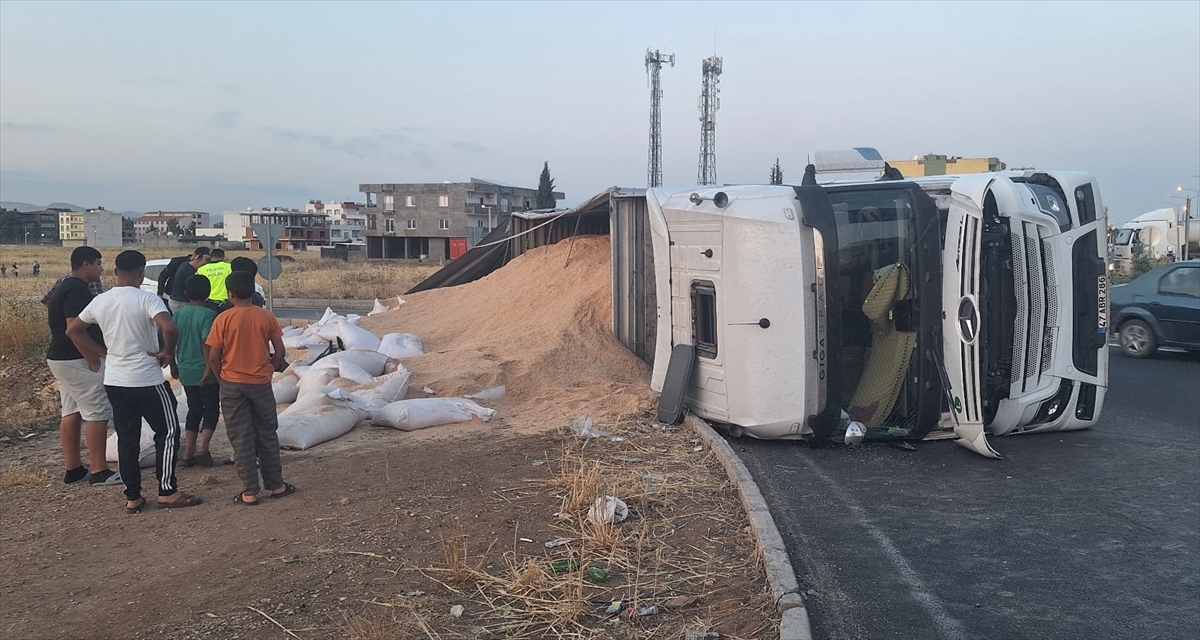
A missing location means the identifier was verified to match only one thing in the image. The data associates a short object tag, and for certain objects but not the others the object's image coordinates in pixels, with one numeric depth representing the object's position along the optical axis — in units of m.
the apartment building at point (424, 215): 82.69
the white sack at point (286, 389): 9.73
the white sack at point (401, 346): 11.84
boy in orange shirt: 6.15
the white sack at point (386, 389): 9.17
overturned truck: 7.32
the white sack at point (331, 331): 12.91
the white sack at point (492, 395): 9.68
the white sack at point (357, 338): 12.23
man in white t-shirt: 6.14
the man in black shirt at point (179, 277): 8.92
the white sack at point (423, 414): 8.53
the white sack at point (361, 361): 10.36
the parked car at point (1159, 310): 13.39
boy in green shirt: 7.01
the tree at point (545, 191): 80.31
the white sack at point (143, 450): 7.31
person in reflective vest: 9.18
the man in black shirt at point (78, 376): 6.47
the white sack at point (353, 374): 9.98
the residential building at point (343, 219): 140.74
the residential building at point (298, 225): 121.50
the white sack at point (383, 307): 15.90
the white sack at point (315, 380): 9.39
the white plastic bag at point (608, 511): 5.49
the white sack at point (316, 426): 7.73
